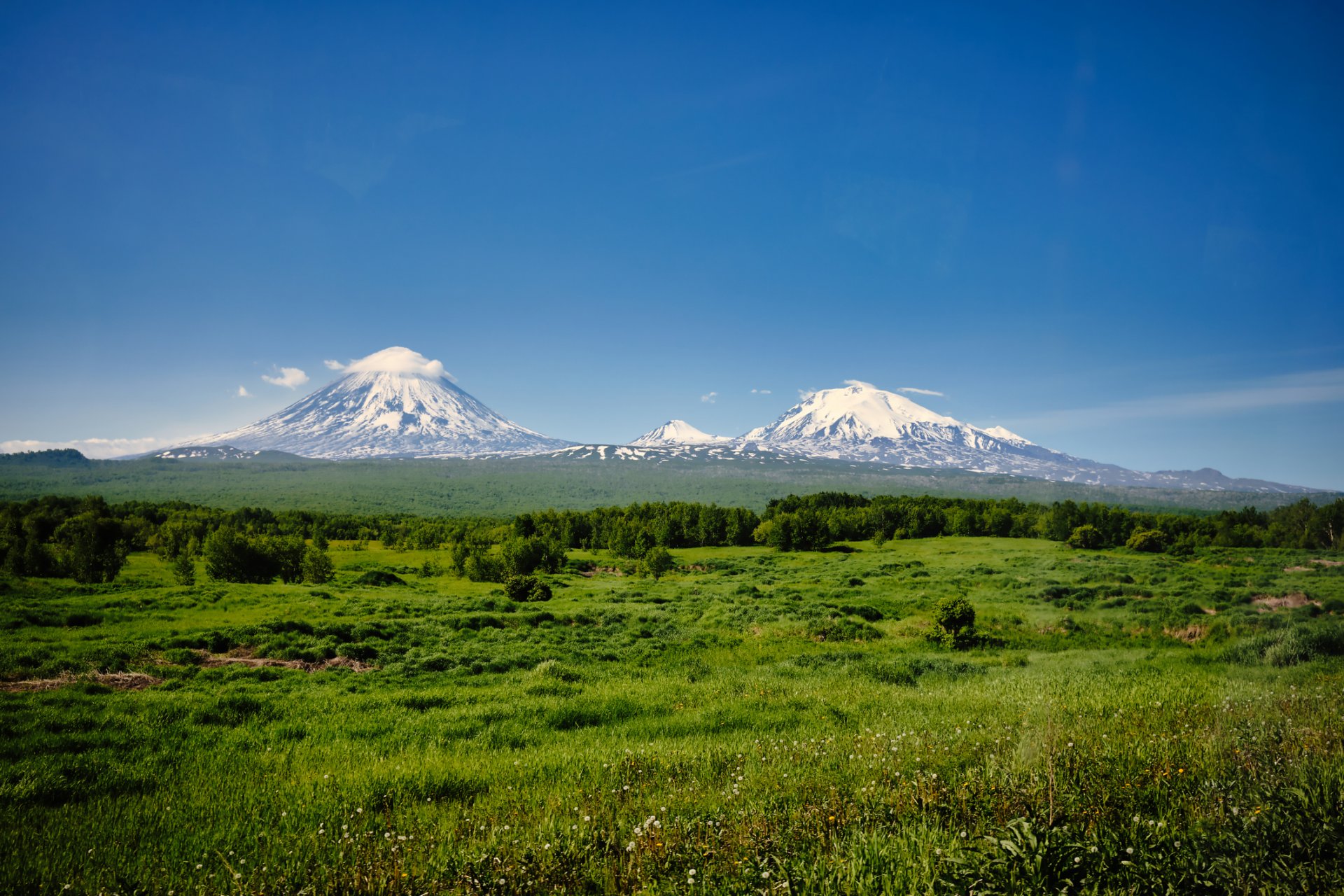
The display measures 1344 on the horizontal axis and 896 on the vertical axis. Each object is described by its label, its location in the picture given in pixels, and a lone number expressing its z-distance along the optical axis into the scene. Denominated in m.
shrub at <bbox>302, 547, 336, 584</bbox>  50.47
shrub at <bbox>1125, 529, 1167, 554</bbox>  35.16
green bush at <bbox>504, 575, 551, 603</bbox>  37.59
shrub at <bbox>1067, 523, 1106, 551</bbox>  51.96
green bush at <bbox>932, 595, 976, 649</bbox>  20.50
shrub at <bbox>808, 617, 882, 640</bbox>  23.00
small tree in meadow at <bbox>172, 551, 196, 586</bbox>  42.28
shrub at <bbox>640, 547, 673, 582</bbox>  61.34
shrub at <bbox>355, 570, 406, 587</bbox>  49.26
